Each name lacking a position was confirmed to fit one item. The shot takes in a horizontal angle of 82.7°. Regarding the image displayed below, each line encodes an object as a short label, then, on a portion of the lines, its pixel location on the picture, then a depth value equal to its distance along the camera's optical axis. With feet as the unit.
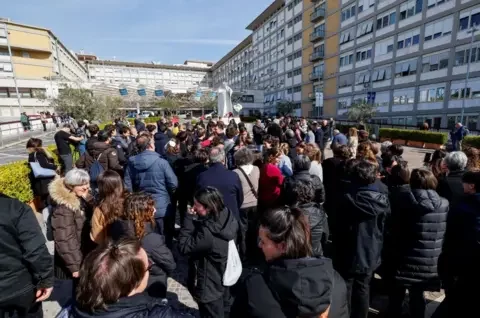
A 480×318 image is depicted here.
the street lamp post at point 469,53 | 72.59
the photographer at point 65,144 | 24.17
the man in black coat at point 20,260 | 6.53
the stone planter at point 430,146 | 54.75
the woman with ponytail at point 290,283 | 4.24
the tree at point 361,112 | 88.36
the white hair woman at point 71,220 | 8.36
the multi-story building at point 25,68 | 139.33
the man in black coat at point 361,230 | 8.53
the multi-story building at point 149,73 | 248.93
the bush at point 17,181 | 18.56
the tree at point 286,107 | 161.17
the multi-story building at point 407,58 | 79.15
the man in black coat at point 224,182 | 11.20
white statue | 65.92
